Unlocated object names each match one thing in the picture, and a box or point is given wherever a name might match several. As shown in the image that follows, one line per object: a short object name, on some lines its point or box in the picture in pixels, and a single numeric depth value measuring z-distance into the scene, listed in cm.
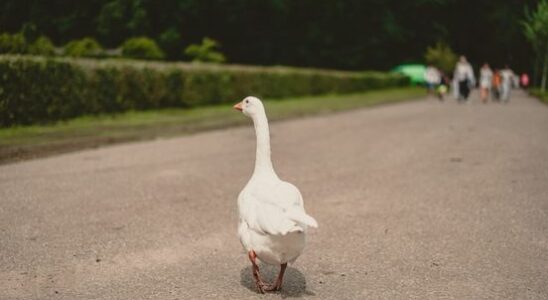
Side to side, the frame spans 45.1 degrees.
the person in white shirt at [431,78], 4150
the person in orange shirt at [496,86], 3534
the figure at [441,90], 3471
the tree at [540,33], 3973
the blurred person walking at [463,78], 3253
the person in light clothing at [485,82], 3316
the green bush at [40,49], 1824
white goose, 410
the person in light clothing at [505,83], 3491
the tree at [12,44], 1678
